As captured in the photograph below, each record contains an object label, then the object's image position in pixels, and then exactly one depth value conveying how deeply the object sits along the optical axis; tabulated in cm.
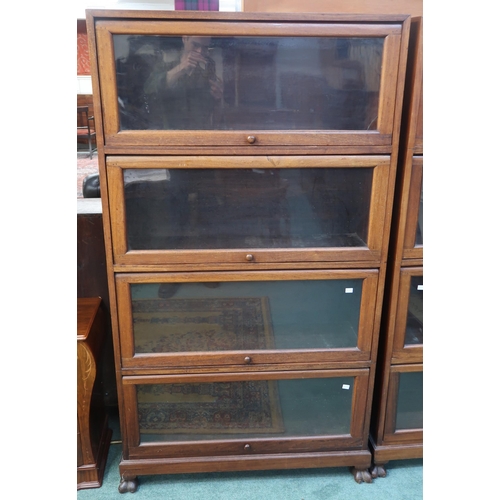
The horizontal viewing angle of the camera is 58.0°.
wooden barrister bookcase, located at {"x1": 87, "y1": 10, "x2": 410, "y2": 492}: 89
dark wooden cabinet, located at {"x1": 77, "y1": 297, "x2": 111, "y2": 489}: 106
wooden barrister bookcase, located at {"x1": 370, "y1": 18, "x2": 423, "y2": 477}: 94
